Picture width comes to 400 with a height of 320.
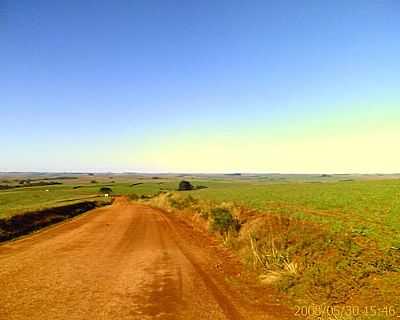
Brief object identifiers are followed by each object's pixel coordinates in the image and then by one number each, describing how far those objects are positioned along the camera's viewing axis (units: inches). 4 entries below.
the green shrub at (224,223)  821.9
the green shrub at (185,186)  4794.8
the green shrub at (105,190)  4101.4
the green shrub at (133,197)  3100.4
